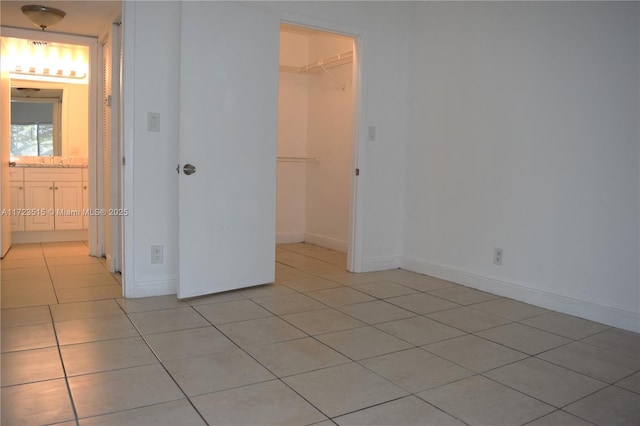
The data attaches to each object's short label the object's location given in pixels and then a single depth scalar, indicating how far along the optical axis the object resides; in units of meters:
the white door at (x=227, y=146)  3.05
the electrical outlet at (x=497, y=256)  3.46
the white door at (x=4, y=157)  4.27
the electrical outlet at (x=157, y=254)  3.23
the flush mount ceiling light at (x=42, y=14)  3.48
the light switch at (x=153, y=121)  3.14
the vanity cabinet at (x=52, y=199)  5.22
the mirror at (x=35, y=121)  5.71
